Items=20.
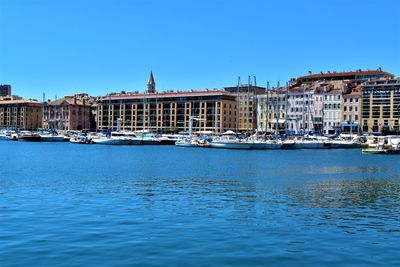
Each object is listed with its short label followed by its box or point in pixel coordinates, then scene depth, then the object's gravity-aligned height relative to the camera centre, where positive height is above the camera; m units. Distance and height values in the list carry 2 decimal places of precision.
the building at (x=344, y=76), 142.50 +15.03
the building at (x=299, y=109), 140.75 +5.73
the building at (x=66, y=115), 196.12 +5.17
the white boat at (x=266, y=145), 99.31 -2.80
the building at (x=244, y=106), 159.45 +7.27
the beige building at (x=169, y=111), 163.88 +6.06
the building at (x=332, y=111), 137.38 +4.92
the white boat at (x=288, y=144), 101.56 -2.70
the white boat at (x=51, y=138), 144.62 -2.43
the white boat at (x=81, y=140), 131.25 -2.65
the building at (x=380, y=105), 127.44 +6.09
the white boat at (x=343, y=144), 108.34 -2.81
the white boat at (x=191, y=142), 110.22 -2.73
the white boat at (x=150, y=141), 126.69 -2.73
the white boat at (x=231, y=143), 99.12 -2.61
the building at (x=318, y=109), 140.62 +5.56
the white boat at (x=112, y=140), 124.56 -2.53
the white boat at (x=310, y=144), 104.06 -2.73
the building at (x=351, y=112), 134.38 +4.59
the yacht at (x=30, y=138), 143.38 -2.42
